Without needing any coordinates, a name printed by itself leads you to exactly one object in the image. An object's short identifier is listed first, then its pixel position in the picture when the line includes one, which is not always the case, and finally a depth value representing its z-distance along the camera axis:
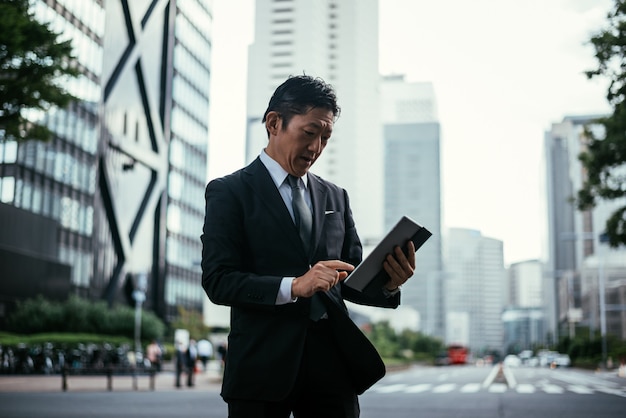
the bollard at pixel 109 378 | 20.47
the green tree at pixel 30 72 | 15.70
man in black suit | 2.33
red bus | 78.50
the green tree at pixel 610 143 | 19.47
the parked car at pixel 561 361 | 64.06
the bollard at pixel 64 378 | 19.86
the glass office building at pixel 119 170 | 43.22
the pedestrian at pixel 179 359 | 22.72
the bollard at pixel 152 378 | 21.18
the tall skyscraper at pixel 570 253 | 109.62
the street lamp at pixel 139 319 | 39.84
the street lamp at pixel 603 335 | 50.23
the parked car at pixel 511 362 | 87.00
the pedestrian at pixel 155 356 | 33.66
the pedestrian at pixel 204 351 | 35.44
